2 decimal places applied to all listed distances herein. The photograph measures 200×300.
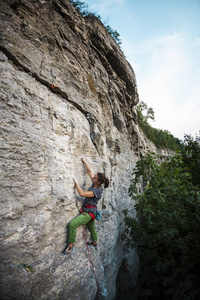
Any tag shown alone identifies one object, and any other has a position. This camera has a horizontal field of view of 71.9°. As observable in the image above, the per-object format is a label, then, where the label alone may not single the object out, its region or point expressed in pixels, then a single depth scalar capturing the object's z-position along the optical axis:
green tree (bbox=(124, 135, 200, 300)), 4.19
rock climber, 2.94
